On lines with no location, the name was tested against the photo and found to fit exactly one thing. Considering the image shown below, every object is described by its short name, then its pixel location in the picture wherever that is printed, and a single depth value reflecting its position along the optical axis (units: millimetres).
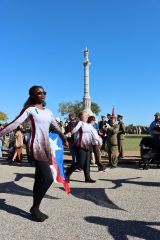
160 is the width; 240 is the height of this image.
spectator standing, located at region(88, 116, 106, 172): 5830
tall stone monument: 29985
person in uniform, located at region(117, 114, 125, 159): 7759
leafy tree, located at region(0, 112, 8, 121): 63341
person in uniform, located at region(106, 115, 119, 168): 6523
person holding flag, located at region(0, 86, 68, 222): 2937
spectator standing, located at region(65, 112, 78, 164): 6351
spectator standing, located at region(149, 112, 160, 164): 6344
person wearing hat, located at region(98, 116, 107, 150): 8225
